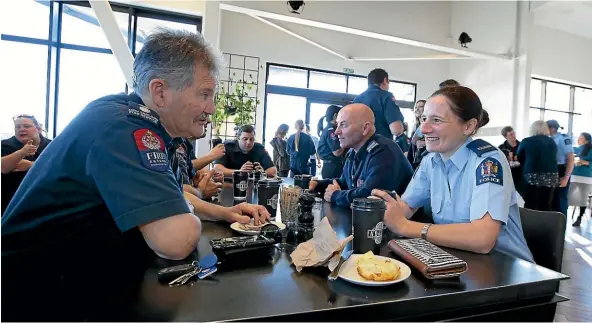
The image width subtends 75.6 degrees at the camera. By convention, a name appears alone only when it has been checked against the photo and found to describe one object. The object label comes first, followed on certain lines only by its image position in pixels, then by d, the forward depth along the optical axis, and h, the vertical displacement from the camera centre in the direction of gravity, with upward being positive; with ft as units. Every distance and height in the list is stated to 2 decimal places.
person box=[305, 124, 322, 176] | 20.18 -0.23
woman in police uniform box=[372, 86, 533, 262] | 3.83 -0.24
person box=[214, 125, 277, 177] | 11.89 +0.10
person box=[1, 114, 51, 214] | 8.40 -0.06
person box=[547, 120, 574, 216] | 17.34 +0.47
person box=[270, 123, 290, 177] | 21.34 +0.45
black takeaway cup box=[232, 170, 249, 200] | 6.09 -0.45
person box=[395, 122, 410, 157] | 13.86 +0.87
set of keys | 2.58 -0.82
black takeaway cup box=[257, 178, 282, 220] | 4.88 -0.48
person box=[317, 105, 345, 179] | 13.47 +0.33
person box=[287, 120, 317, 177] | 19.11 +0.37
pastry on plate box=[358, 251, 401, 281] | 2.63 -0.74
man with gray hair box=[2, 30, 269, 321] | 2.77 -0.33
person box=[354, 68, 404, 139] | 12.11 +1.93
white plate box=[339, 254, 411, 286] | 2.58 -0.80
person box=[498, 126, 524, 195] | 17.15 +0.86
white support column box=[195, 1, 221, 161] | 17.48 +6.17
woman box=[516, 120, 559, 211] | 15.96 +0.21
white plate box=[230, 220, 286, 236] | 3.95 -0.77
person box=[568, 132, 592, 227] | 19.92 -0.14
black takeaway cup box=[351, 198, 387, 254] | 3.32 -0.52
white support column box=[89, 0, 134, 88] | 12.98 +4.02
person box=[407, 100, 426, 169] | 11.69 +0.51
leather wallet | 2.78 -0.71
